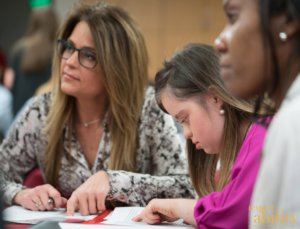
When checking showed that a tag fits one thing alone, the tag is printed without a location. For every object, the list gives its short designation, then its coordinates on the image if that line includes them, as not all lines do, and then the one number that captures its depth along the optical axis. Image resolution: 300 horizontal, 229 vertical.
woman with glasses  3.33
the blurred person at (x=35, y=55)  4.92
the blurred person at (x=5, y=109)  4.92
